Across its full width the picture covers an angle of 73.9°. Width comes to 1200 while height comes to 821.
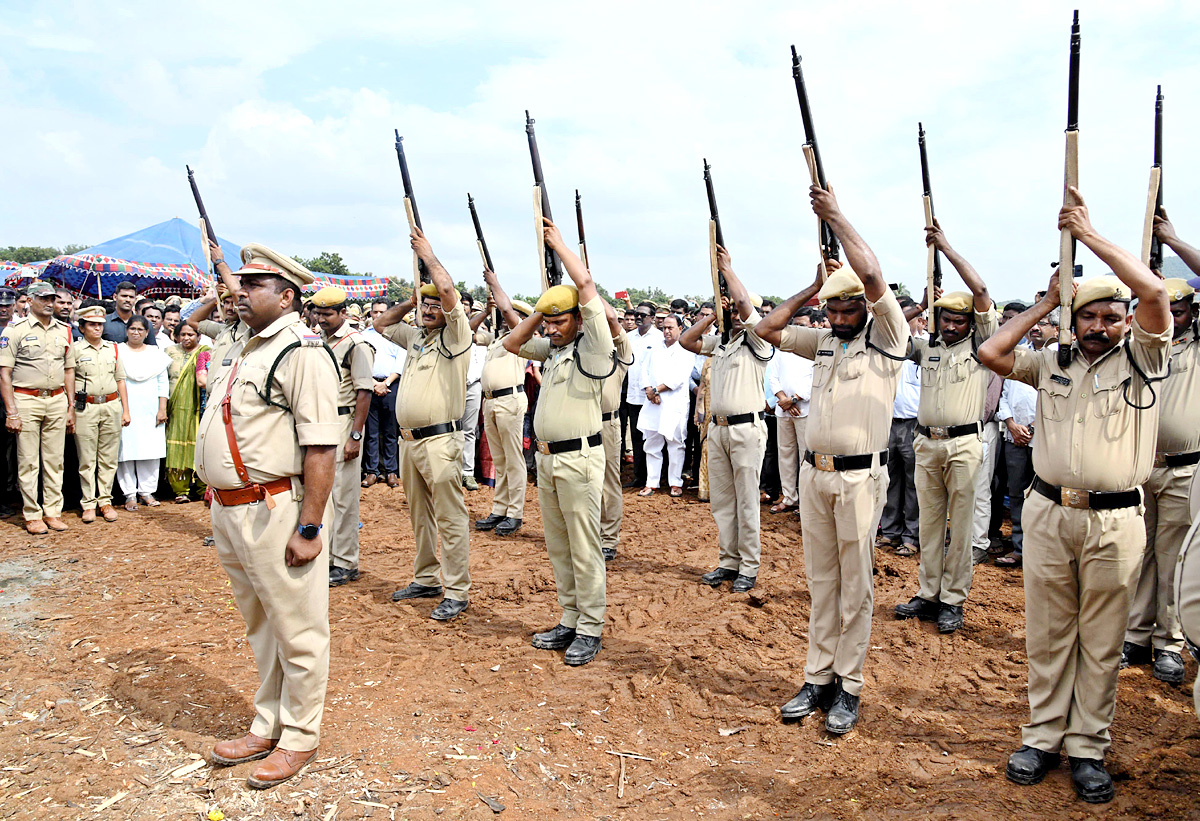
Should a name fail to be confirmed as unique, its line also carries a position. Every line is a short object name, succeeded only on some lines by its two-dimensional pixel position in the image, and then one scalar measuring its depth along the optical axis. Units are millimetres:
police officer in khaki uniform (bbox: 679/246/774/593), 6711
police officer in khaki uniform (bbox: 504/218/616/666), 5156
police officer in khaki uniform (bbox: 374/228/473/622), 5984
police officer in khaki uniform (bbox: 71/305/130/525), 8641
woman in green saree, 9633
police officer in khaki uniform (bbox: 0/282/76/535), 8055
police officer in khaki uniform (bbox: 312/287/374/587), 6523
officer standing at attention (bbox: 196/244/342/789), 3643
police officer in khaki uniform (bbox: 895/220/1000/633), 5668
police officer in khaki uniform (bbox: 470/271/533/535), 8594
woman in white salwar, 9320
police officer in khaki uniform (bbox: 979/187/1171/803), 3646
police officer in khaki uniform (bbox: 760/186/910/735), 4254
